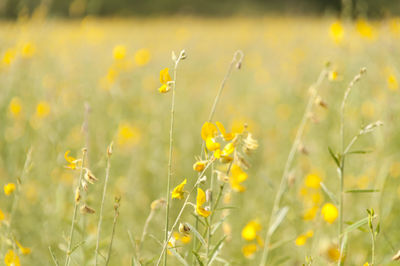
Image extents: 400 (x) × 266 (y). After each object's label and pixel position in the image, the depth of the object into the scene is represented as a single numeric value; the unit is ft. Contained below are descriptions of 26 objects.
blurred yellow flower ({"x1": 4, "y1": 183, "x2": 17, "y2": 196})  8.35
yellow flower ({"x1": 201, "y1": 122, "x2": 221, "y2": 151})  7.66
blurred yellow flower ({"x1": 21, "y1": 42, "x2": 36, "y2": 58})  12.70
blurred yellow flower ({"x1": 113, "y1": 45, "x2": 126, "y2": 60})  11.41
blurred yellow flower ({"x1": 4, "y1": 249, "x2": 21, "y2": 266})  7.93
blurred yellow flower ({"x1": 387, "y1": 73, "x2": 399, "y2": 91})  11.12
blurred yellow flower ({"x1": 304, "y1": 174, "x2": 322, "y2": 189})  9.54
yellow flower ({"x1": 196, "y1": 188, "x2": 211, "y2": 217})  7.64
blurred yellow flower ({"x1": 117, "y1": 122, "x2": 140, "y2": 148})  13.38
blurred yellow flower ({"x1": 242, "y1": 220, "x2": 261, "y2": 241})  8.64
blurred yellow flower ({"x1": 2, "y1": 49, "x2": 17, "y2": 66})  11.61
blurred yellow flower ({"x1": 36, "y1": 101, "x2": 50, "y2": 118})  12.23
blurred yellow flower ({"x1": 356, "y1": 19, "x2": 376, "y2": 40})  12.03
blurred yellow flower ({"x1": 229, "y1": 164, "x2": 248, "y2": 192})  7.86
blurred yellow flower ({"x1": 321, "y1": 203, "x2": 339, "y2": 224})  8.40
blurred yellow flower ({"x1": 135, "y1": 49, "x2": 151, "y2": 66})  13.96
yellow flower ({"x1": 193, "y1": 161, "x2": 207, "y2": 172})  7.69
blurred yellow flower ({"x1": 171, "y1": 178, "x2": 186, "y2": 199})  7.68
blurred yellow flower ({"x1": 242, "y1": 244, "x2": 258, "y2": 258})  8.88
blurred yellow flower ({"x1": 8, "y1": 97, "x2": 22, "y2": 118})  11.79
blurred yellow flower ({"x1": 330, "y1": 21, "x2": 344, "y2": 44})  10.80
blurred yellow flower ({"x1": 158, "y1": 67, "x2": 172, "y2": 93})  7.82
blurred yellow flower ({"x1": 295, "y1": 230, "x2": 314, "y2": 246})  8.59
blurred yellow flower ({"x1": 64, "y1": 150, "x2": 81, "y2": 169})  7.79
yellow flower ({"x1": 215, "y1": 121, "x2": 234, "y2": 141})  7.74
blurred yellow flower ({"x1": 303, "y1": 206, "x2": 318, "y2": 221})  8.88
